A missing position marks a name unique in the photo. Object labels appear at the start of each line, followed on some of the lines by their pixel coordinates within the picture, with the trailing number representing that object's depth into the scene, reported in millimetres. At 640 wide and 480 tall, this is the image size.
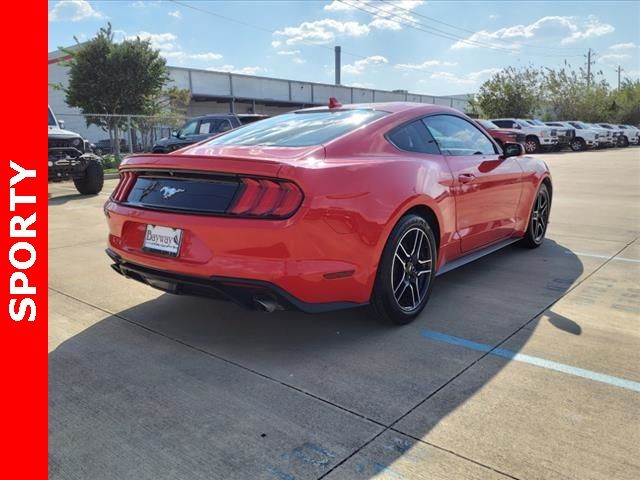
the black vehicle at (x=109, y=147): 20100
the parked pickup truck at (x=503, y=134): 23469
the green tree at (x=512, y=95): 45500
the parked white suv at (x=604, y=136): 32534
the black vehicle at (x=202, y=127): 16016
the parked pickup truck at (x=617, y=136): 35344
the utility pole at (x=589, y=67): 50559
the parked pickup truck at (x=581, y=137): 30625
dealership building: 35656
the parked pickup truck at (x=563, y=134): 29391
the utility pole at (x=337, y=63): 74250
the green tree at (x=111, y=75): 24859
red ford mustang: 3014
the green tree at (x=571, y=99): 48406
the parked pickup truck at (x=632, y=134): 38188
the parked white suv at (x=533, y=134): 28000
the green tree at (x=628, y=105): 54938
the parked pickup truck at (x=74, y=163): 10477
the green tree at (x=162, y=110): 21234
